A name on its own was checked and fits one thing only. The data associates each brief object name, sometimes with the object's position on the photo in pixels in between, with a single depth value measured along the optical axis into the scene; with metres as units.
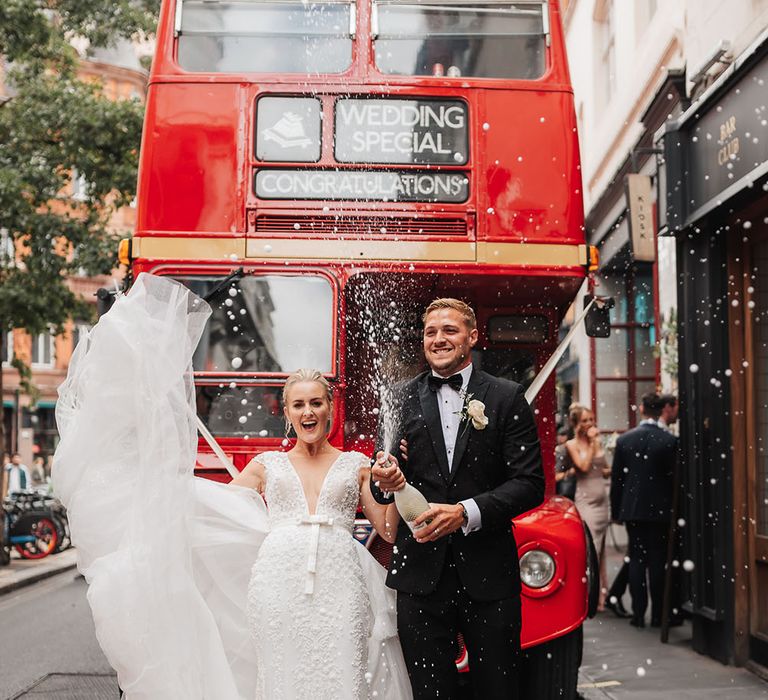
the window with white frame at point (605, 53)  19.34
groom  4.38
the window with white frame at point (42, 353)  45.22
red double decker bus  6.42
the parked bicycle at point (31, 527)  17.06
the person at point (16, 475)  21.88
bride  4.58
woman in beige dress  10.94
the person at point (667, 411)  10.12
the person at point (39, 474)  33.73
